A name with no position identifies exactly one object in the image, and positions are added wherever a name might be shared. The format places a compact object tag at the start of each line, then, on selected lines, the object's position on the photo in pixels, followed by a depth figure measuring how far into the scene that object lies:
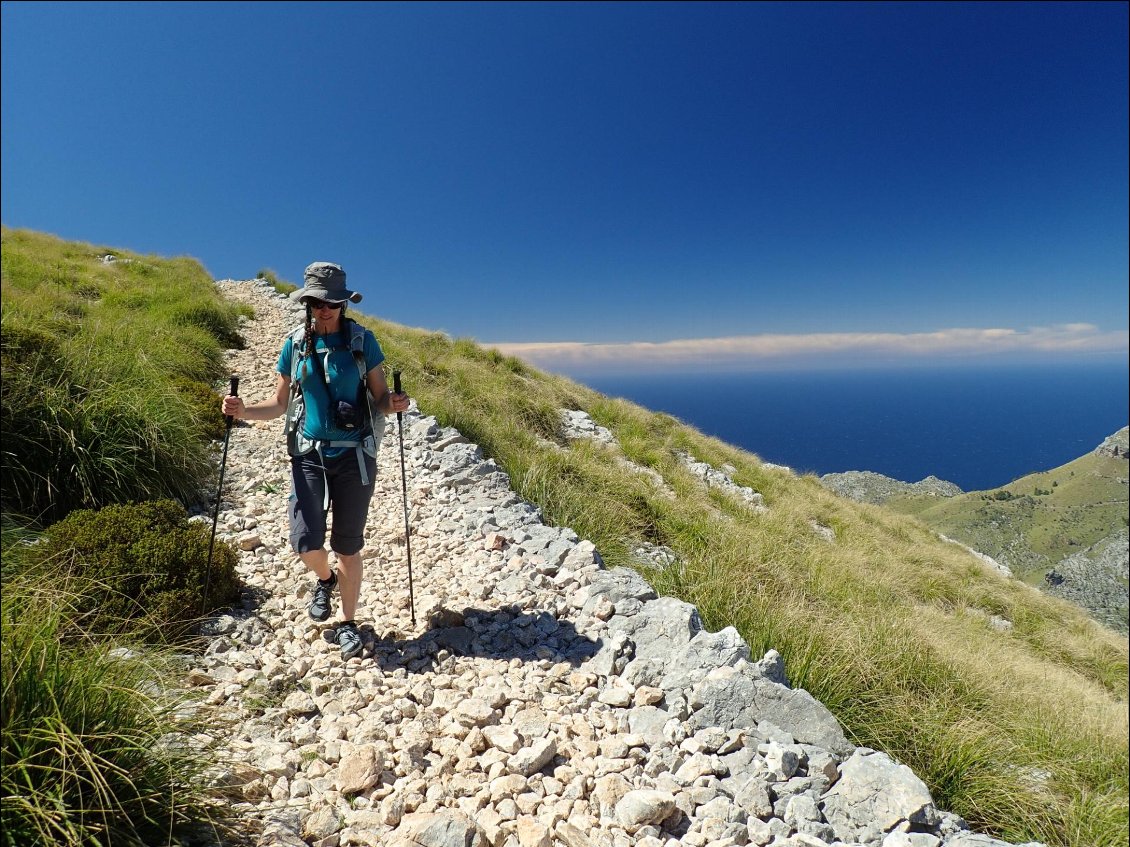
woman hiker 4.15
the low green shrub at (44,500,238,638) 3.85
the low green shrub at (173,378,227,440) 7.79
